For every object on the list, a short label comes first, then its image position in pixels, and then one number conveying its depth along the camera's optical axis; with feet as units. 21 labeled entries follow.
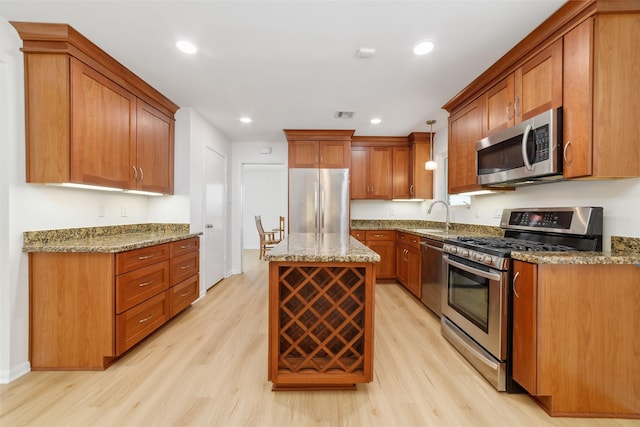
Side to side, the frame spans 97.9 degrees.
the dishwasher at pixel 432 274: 9.64
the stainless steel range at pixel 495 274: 6.12
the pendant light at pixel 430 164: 13.01
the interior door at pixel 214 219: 13.15
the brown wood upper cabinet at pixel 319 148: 14.58
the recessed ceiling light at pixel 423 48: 6.99
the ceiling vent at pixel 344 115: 11.99
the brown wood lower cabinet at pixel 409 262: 12.00
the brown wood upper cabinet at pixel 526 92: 6.16
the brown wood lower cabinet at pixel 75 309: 6.71
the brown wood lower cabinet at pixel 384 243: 14.90
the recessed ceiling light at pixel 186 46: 7.01
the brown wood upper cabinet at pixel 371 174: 16.11
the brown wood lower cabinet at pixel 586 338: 5.29
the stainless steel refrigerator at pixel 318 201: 14.51
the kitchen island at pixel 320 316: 5.86
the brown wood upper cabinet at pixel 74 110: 6.65
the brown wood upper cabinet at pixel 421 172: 15.48
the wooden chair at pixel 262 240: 20.59
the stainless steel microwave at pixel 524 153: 6.01
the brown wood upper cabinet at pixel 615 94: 5.33
